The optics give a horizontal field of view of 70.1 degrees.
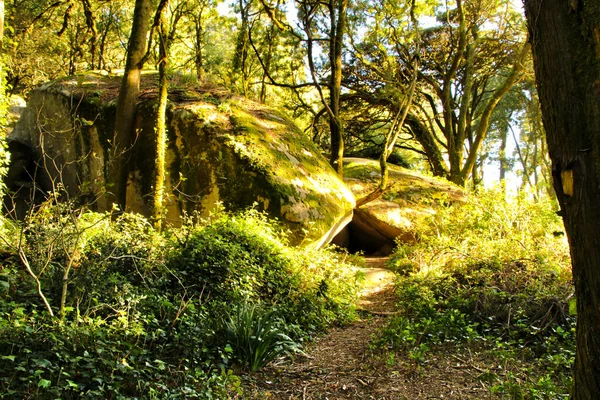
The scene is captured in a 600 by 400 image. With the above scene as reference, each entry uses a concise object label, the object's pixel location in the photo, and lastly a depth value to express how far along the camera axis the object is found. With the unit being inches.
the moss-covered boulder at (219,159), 320.2
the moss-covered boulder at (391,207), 437.7
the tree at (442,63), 541.3
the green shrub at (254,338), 169.6
